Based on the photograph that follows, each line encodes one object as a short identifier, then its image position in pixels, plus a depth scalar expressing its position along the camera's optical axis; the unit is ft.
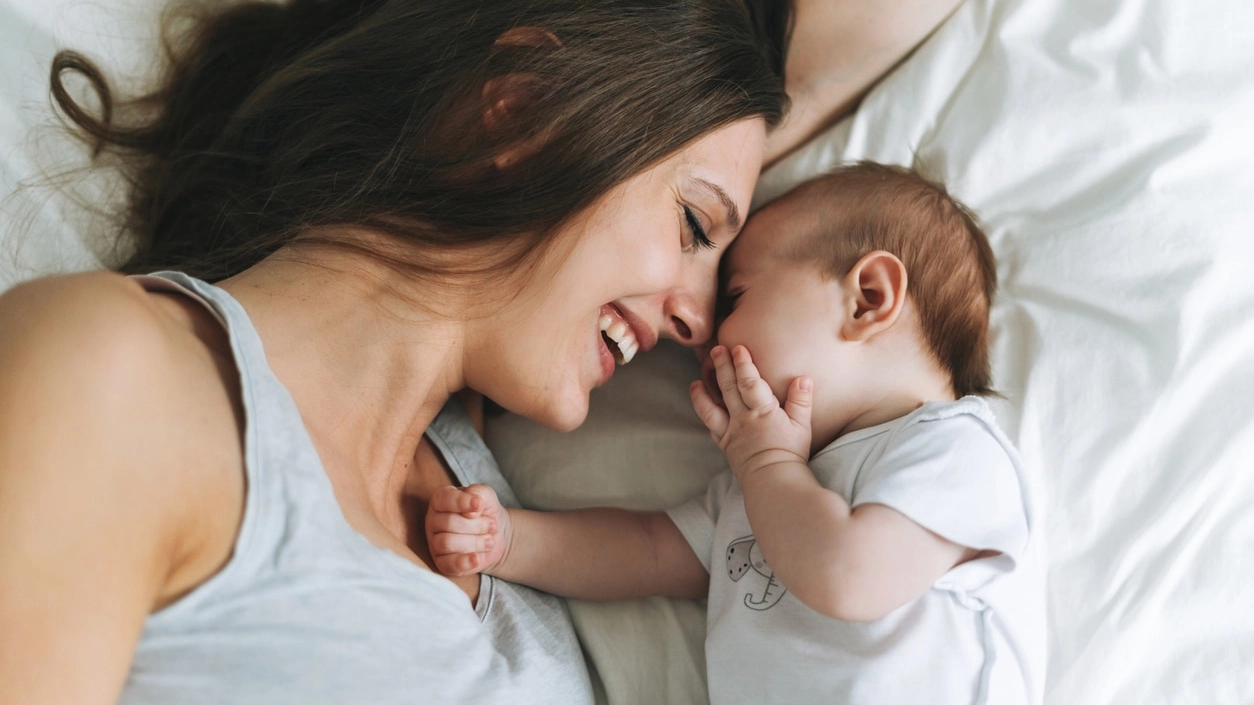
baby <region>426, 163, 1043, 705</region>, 2.62
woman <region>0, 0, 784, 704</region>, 2.25
